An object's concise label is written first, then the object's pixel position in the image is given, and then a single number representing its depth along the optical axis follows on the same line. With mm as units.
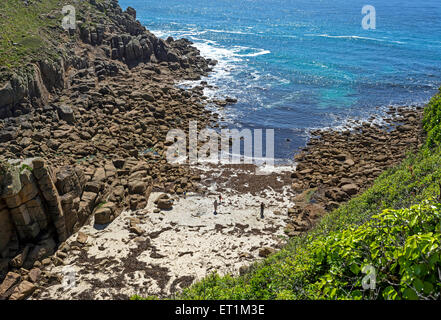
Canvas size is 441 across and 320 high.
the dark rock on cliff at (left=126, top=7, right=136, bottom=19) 75562
